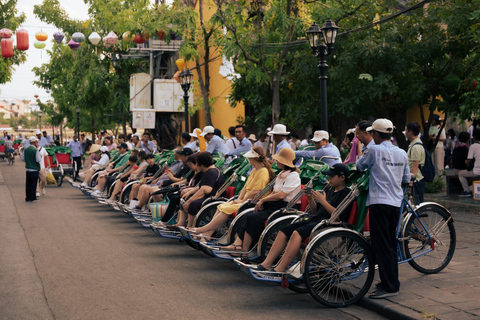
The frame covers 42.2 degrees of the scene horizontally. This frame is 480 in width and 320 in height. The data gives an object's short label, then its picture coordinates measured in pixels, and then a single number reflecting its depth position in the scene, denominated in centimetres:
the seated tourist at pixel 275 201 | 802
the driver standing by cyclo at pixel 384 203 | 655
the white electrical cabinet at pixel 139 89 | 3083
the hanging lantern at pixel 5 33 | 2270
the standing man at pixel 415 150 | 886
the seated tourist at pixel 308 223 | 673
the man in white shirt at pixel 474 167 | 1378
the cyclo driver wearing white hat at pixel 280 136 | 1132
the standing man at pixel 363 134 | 770
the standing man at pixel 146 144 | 1958
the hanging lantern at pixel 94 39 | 2588
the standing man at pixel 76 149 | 2586
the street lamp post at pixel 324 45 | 1245
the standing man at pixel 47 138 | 3278
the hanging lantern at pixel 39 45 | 2818
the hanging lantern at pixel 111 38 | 2663
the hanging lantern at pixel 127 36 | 2708
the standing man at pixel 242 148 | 1478
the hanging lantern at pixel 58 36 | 2683
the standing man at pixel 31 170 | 1800
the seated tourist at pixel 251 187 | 896
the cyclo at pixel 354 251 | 646
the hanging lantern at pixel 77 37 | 2583
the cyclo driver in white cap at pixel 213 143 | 1408
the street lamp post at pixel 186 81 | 2073
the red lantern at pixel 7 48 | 2228
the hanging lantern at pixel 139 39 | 2588
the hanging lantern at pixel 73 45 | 2774
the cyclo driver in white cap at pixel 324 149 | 1108
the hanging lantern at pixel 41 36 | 2572
